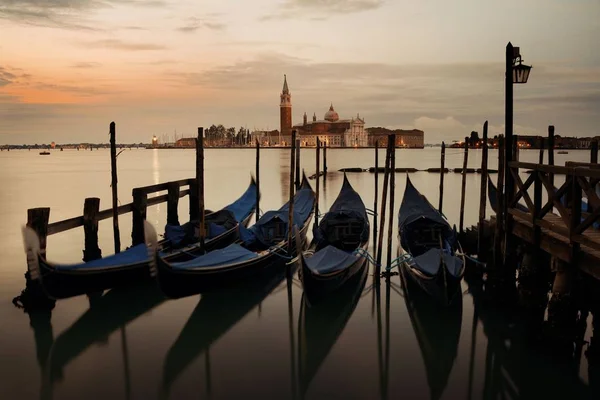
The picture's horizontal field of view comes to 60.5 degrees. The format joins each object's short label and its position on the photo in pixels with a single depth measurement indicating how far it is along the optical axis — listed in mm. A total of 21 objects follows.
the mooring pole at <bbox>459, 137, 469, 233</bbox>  9156
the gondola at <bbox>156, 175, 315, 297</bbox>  5857
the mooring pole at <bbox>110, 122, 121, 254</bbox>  7992
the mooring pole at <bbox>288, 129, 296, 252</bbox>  8188
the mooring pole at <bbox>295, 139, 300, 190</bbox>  14320
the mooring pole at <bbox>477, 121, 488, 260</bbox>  7684
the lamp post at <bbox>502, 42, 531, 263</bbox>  6082
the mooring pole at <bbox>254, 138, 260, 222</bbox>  12084
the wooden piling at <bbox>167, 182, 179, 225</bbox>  9820
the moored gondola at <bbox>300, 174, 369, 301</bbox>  6188
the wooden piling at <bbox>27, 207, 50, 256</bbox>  6031
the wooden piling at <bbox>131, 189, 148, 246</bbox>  8312
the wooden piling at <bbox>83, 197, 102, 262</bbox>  7312
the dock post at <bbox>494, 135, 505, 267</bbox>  6348
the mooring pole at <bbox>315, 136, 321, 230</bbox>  11766
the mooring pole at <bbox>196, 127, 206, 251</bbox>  7749
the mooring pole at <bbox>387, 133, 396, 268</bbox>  7670
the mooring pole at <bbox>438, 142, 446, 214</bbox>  10930
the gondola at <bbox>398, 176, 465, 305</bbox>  5961
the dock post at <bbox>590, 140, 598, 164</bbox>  7399
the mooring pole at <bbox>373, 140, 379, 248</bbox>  10414
